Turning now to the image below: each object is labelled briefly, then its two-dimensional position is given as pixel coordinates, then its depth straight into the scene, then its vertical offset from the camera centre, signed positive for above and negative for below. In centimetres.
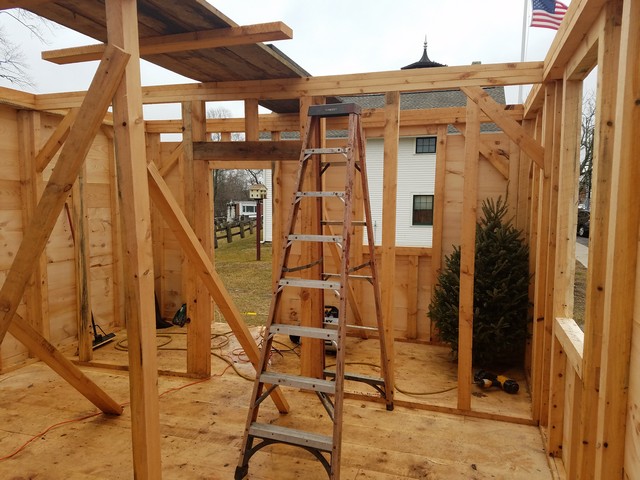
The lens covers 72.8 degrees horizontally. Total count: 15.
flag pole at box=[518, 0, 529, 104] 1018 +412
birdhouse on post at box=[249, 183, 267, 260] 1230 +36
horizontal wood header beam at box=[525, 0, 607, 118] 194 +92
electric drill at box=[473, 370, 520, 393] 394 -160
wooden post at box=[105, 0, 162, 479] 196 -16
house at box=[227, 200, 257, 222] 2836 -4
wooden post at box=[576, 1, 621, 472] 180 +1
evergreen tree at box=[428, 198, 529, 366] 424 -85
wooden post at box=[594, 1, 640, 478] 148 -16
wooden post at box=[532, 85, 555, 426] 311 -50
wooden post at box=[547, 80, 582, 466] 266 -24
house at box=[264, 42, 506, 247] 1212 +99
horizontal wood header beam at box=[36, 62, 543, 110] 324 +104
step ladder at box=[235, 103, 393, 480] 244 -74
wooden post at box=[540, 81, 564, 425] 294 -1
